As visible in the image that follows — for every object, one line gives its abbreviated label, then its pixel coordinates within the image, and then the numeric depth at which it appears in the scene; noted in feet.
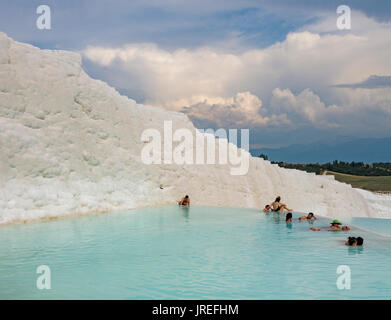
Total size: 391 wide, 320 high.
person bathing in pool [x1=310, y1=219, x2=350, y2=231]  52.90
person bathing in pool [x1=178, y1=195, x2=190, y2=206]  78.09
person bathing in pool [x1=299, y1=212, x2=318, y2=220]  61.67
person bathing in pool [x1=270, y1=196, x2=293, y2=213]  71.87
